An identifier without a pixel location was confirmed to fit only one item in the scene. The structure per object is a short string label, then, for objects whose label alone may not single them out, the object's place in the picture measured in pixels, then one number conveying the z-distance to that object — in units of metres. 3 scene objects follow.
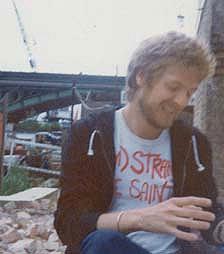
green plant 7.54
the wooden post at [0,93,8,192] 5.46
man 1.51
